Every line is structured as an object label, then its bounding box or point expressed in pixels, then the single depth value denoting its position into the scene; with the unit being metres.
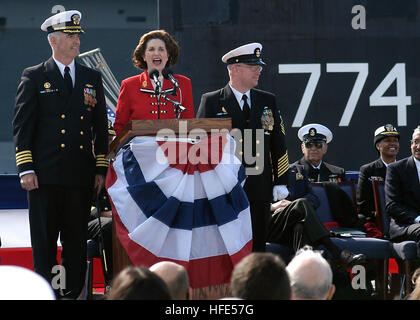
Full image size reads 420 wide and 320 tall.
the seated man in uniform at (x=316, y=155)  12.29
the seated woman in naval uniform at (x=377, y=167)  11.96
